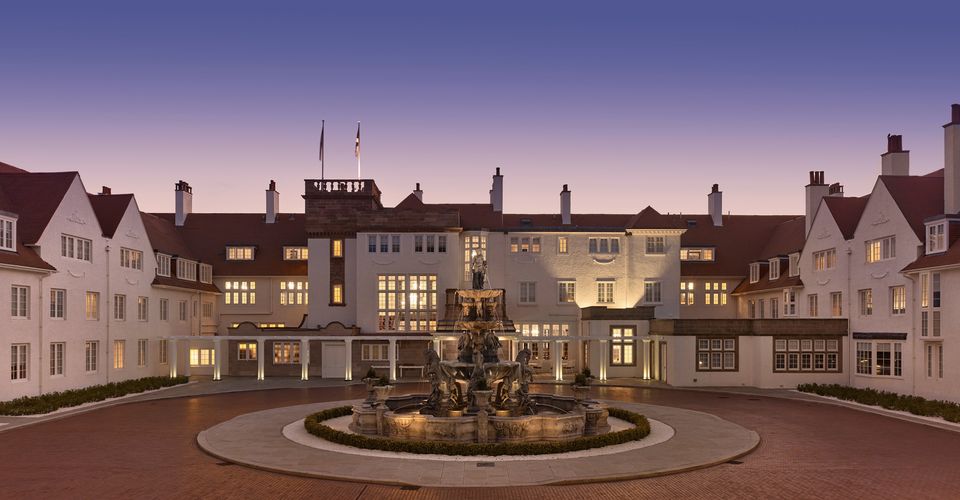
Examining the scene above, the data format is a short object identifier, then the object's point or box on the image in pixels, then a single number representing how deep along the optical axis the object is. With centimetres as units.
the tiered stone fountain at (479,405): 2258
